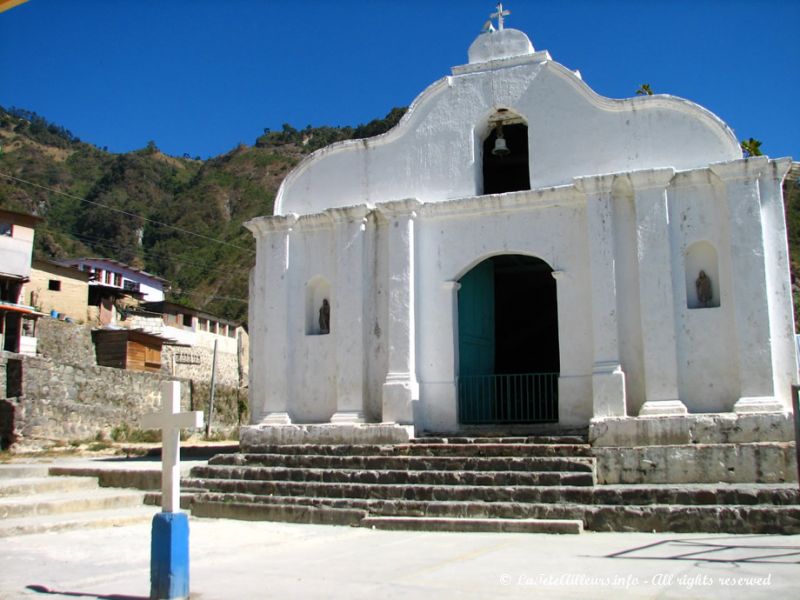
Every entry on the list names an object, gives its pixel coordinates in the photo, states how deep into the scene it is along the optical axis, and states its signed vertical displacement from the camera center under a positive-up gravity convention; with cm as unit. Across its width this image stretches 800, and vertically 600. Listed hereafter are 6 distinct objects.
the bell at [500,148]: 1230 +390
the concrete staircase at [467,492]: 824 -115
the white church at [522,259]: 1048 +195
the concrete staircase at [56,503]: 902 -130
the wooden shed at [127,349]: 3266 +224
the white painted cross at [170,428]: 564 -20
